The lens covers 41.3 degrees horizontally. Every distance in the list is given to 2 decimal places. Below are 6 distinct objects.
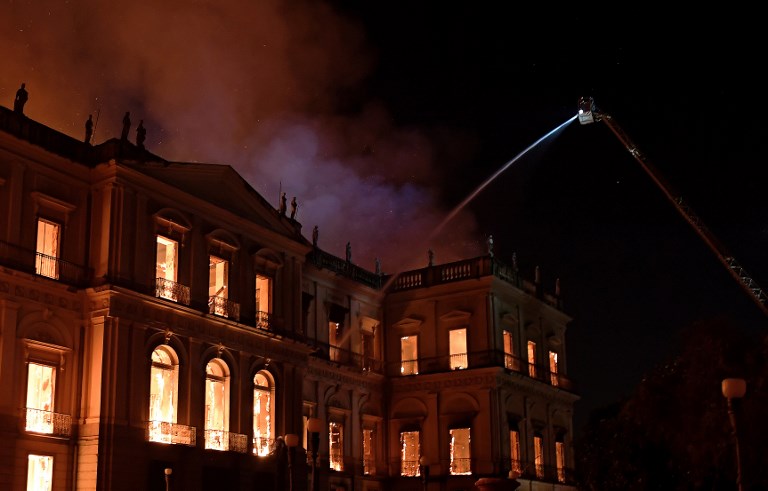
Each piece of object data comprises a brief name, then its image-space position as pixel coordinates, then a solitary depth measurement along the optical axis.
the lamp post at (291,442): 24.40
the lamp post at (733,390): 16.66
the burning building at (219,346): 26.55
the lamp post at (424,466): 32.88
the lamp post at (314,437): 22.83
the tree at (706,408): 21.77
